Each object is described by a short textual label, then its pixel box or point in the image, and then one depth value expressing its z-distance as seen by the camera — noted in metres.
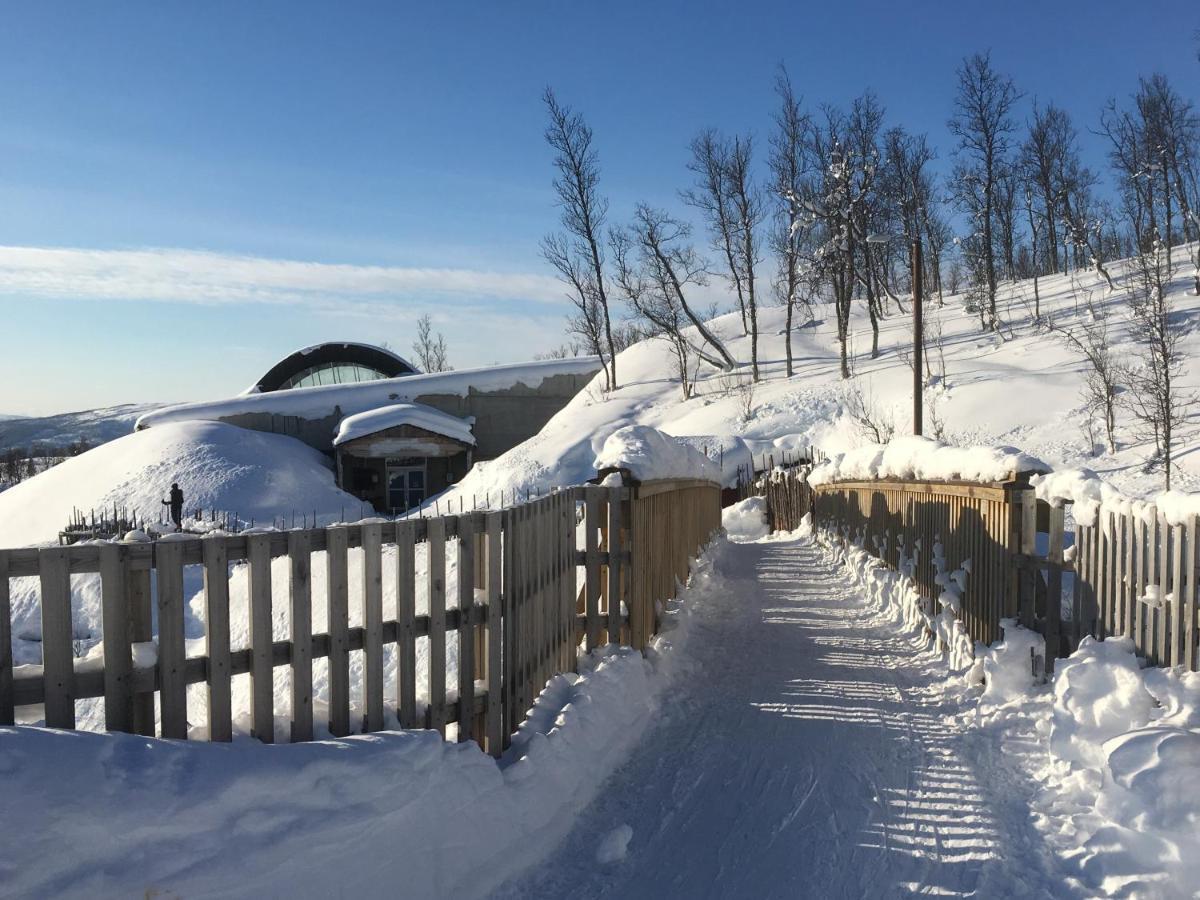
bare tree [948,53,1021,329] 41.56
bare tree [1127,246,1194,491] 20.01
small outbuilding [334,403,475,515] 34.09
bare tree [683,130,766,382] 45.12
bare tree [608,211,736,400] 44.00
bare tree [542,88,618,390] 45.47
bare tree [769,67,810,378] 41.41
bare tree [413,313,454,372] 91.25
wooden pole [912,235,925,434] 19.68
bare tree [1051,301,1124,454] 23.00
